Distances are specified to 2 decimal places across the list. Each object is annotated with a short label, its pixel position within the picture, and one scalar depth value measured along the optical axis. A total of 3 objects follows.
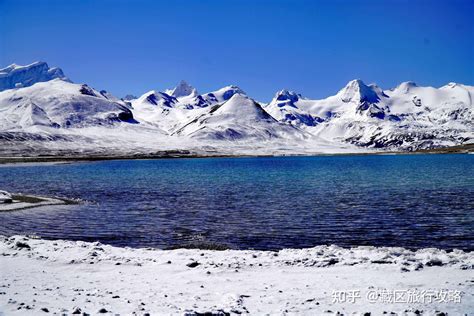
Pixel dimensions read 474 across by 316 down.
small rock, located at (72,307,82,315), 12.98
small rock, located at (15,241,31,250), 22.48
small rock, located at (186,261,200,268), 19.01
